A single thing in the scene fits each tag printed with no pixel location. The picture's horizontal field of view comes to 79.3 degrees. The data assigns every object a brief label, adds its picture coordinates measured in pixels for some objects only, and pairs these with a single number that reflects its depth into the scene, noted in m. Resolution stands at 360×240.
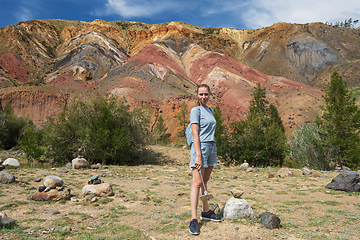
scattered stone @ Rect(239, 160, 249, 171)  10.63
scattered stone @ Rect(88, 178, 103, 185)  5.92
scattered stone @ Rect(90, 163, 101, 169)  9.39
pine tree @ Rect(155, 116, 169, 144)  29.10
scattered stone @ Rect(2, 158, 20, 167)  8.51
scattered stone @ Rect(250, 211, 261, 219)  3.57
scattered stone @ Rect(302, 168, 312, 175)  8.43
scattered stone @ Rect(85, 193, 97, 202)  4.82
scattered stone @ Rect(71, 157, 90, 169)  9.02
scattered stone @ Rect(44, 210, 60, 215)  3.94
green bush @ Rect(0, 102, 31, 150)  17.12
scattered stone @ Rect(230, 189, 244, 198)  3.83
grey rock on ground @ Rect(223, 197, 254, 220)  3.62
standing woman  3.21
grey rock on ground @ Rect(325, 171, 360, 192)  5.48
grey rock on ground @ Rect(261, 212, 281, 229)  3.21
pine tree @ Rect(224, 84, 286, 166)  11.67
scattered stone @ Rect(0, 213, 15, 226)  3.19
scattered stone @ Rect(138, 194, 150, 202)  5.04
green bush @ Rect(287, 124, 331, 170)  11.38
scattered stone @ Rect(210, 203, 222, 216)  3.89
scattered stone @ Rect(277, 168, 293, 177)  8.47
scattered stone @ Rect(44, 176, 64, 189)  5.12
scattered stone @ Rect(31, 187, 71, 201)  4.70
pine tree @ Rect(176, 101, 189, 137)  30.25
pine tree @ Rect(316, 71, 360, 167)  10.59
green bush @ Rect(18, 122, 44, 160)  9.56
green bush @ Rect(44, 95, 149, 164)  10.60
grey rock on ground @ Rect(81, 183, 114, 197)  5.21
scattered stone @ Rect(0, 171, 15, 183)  5.82
